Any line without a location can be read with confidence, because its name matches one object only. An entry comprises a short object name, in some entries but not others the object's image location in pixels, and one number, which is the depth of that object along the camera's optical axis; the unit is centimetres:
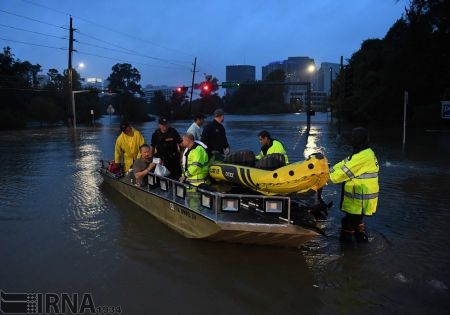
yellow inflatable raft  586
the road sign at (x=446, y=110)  1998
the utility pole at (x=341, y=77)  2859
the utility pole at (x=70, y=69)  4822
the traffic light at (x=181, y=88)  5033
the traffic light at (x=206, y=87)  4574
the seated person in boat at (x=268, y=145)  815
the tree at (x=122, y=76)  12416
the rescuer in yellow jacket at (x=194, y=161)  722
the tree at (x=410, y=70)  3803
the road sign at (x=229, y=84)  5151
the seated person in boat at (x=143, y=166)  816
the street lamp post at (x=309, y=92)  3947
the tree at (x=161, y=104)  9291
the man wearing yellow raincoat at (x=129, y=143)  979
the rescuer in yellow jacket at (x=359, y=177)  625
